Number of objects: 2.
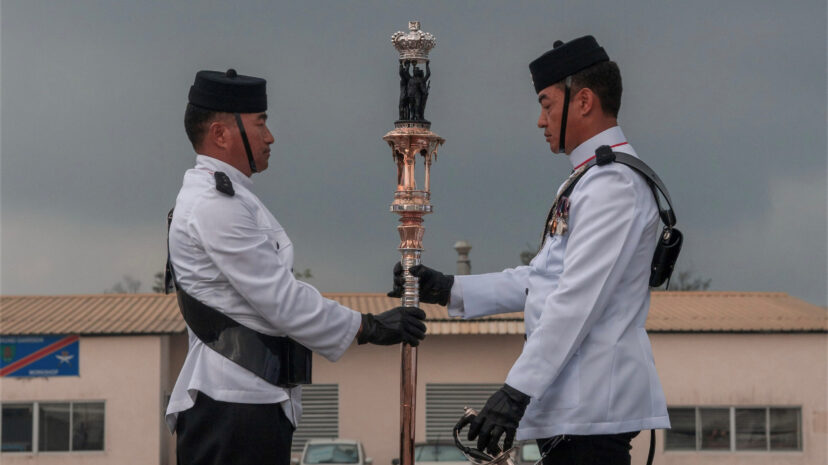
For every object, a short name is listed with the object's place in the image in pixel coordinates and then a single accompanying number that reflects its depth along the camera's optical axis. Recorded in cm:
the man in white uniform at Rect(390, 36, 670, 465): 777
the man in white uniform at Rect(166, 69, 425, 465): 828
